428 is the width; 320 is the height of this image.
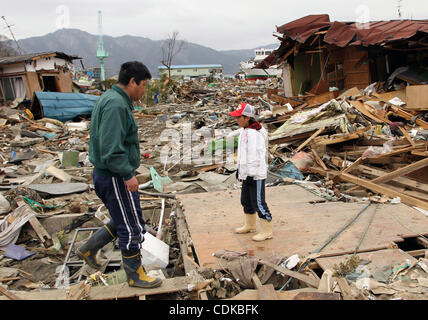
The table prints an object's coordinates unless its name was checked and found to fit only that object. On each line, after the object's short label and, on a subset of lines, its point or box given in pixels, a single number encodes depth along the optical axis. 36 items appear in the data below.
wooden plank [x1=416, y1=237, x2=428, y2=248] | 3.48
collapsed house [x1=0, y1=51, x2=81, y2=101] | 20.50
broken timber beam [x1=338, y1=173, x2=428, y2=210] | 4.64
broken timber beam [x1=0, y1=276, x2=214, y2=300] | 2.62
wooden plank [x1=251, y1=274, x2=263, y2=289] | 2.79
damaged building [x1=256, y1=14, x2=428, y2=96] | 10.27
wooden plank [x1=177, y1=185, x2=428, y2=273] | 3.44
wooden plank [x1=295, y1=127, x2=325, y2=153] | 7.62
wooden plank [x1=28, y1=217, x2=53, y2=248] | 4.61
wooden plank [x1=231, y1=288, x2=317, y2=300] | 2.61
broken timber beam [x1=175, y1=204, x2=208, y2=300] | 3.24
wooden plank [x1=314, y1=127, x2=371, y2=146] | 7.02
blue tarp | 16.70
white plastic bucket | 3.57
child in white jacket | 3.54
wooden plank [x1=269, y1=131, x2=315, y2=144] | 8.15
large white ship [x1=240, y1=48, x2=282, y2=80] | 39.25
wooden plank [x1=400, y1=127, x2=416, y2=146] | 5.95
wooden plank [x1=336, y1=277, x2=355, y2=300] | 2.51
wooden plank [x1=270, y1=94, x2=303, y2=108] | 12.96
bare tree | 33.88
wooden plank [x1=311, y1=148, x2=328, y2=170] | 6.68
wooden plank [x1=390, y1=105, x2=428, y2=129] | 7.82
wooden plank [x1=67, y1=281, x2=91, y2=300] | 2.56
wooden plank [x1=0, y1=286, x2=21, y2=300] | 2.55
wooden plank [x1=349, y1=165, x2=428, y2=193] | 5.20
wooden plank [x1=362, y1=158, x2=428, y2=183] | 5.18
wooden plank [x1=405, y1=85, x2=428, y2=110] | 8.24
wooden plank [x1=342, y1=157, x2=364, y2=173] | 6.06
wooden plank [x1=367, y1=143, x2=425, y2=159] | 5.81
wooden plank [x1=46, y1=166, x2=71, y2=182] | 7.19
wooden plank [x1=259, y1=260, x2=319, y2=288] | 2.80
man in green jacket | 2.40
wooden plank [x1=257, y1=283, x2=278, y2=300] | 2.58
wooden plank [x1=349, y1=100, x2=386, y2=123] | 8.38
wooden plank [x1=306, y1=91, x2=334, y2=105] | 11.69
